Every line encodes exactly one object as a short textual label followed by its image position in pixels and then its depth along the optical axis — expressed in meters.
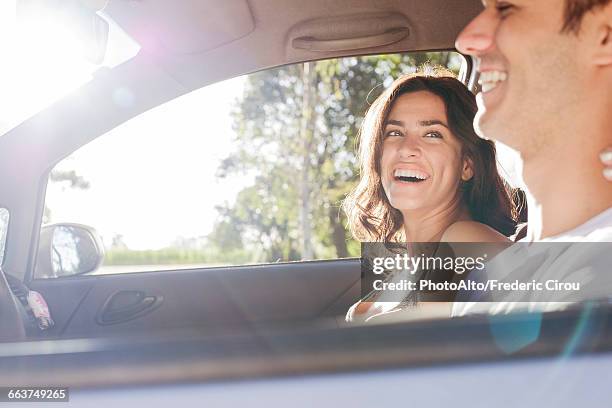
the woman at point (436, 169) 1.84
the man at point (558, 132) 1.21
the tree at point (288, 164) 9.68
